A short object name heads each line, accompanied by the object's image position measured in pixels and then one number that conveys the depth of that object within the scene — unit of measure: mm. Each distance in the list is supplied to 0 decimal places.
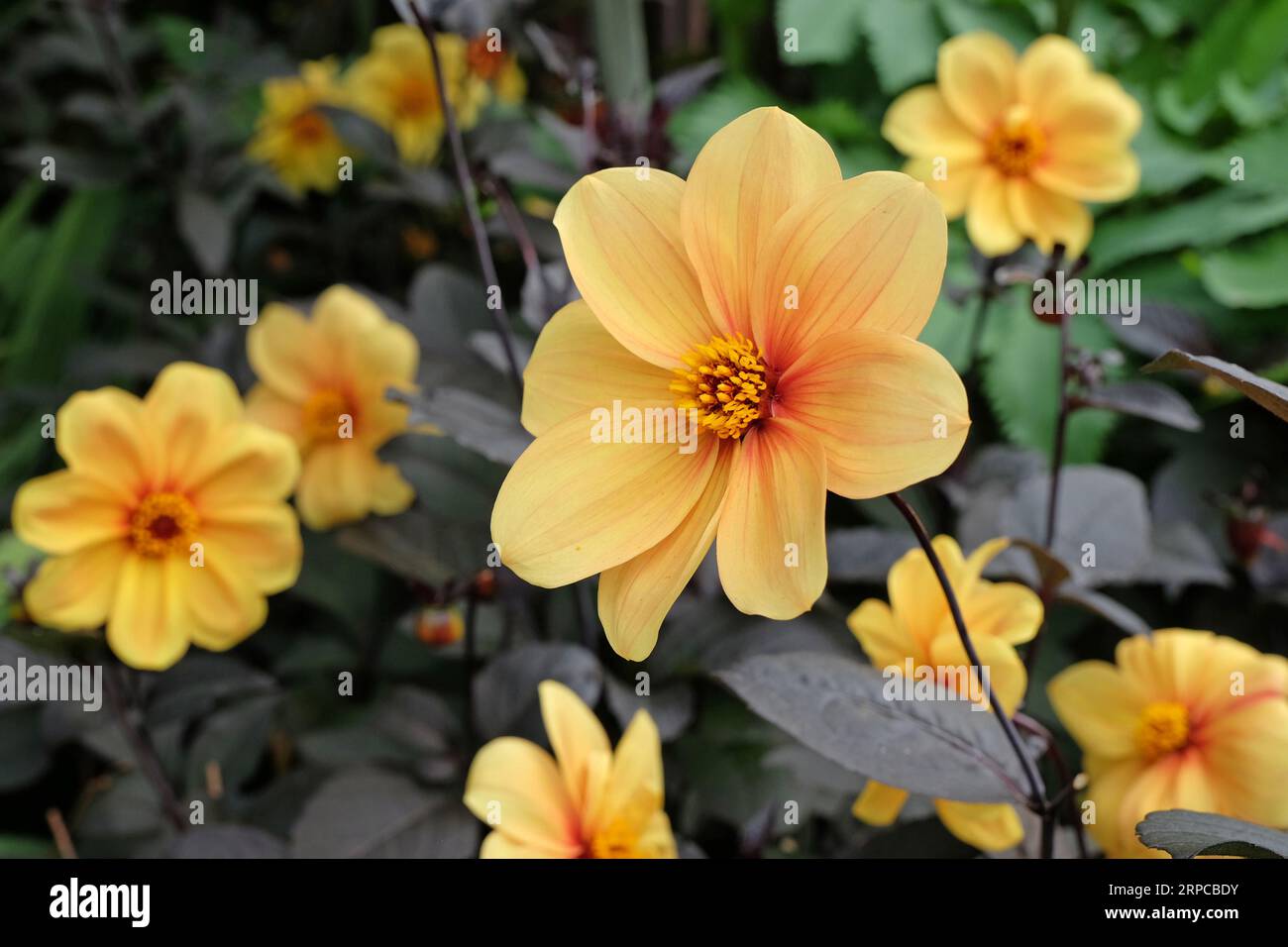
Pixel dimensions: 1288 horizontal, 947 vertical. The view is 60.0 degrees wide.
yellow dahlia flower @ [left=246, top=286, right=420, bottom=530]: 830
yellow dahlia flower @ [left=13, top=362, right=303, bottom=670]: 656
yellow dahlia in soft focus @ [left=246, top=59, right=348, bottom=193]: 1293
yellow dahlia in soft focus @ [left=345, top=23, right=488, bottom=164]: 1248
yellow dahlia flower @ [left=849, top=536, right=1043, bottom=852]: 475
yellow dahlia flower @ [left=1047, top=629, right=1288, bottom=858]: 485
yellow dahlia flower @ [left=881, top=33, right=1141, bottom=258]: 802
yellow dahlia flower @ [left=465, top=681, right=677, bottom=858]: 537
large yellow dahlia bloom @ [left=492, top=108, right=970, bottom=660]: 323
